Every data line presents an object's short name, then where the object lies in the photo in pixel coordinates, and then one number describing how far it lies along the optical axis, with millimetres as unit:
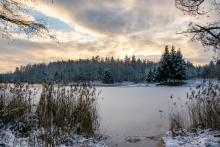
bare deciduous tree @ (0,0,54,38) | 4043
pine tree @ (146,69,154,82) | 43814
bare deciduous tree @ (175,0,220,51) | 4317
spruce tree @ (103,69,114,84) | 52235
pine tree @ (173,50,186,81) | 32147
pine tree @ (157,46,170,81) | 32688
